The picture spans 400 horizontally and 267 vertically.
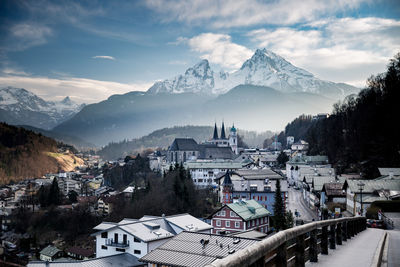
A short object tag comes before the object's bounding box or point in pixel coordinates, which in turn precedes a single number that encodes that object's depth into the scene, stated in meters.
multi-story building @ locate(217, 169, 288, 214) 63.22
